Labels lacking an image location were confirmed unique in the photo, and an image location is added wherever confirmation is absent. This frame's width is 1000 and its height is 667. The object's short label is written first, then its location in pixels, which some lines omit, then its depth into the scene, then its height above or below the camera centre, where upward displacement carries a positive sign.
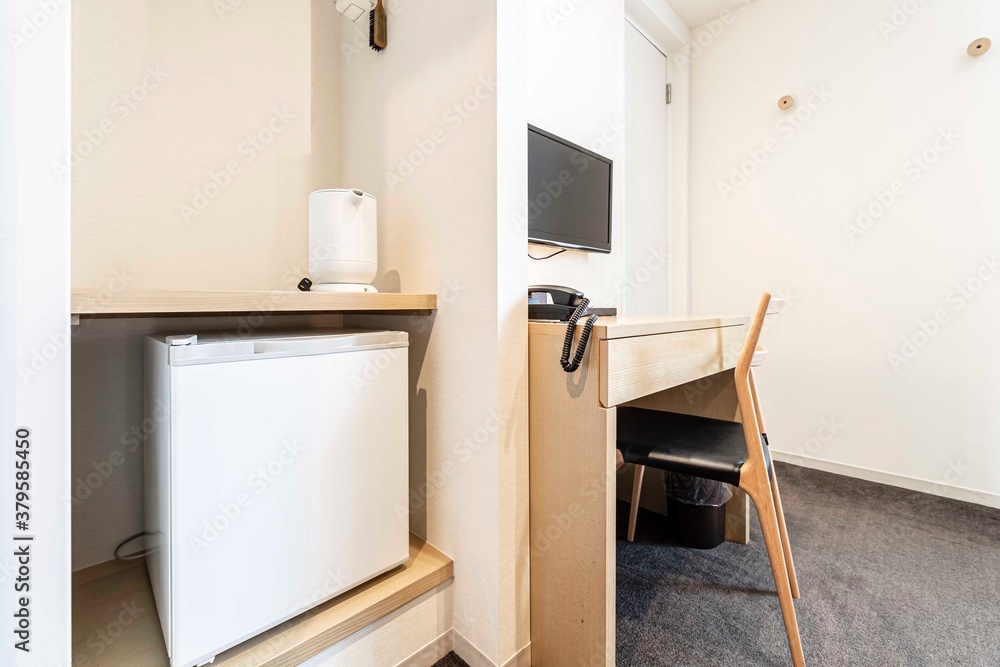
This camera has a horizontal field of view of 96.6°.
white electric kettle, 1.16 +0.25
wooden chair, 1.16 -0.35
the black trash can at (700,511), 1.73 -0.69
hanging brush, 1.39 +0.96
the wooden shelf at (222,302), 0.74 +0.07
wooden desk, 1.01 -0.32
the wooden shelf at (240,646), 0.90 -0.63
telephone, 1.00 +0.06
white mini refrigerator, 0.83 -0.30
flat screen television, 1.86 +0.64
